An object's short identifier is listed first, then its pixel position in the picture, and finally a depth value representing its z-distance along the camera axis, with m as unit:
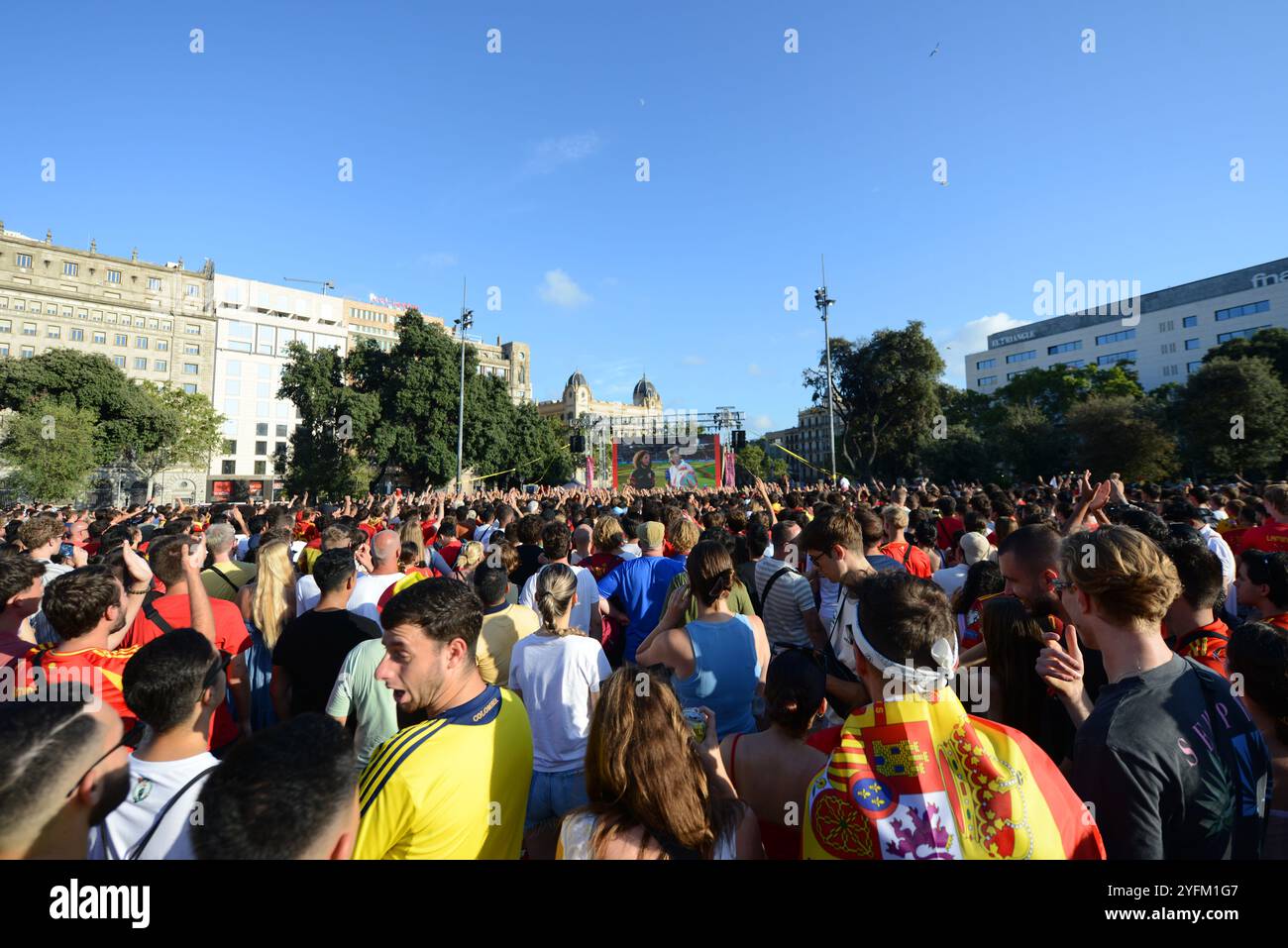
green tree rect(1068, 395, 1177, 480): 31.12
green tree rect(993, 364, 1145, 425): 50.56
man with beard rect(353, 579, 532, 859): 1.83
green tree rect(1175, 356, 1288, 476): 29.34
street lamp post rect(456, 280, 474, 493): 27.92
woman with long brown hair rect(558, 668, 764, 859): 1.65
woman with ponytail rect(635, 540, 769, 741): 3.26
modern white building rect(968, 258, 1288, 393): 57.16
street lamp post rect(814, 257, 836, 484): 31.53
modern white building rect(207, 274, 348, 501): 68.75
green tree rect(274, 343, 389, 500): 31.67
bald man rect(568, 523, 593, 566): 6.77
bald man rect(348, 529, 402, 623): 4.55
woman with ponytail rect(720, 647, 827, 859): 2.28
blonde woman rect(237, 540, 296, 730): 4.00
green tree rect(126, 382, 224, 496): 45.00
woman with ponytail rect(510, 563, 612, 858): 3.16
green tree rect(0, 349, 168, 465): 39.28
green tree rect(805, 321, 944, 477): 37.75
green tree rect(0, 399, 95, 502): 34.56
